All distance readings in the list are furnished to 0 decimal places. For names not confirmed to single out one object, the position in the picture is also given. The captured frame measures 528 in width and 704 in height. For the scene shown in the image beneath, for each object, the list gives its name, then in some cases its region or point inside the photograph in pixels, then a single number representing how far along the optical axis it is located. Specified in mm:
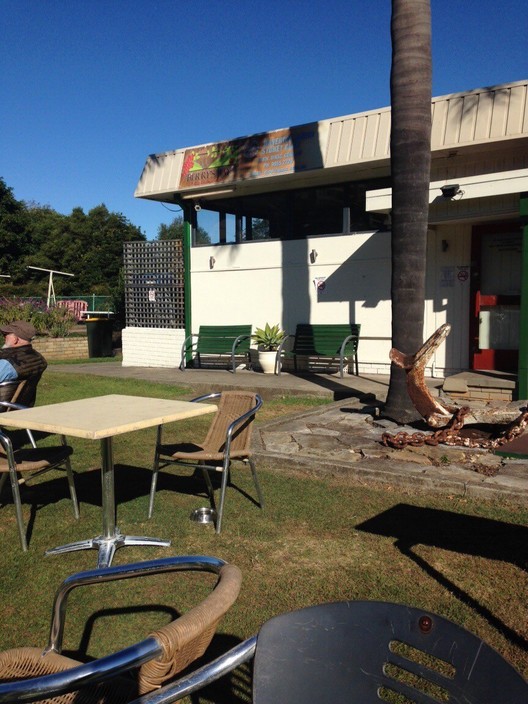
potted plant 12141
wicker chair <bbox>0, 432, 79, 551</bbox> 4105
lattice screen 14367
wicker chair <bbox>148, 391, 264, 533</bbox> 4559
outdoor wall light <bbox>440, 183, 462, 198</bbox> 9070
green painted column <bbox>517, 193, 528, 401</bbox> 7969
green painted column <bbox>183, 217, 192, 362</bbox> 14148
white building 9805
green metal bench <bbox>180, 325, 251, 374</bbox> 12849
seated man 5414
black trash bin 17562
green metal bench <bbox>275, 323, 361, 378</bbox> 11586
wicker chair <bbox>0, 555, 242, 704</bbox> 1422
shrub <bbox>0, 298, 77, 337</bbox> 16828
